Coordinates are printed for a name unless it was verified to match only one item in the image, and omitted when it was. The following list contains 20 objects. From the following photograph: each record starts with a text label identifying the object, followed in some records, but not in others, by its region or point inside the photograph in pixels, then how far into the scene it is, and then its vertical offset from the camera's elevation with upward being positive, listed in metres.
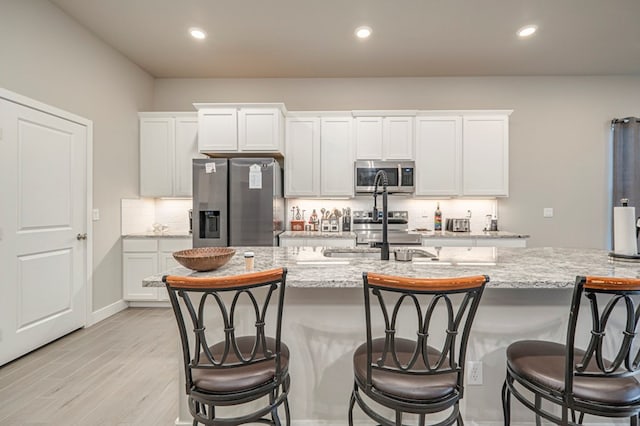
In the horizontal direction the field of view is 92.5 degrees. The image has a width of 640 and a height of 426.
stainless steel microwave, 4.01 +0.50
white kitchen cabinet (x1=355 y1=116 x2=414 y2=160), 4.02 +0.98
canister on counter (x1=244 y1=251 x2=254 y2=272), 1.60 -0.26
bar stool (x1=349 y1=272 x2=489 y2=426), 1.07 -0.61
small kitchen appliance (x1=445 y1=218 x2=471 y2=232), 4.14 -0.17
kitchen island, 1.63 -0.64
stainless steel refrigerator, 3.59 +0.12
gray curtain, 4.08 +0.70
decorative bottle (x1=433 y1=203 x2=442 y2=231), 4.28 -0.11
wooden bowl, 1.50 -0.24
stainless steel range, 4.00 -0.18
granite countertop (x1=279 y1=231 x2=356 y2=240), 3.76 -0.28
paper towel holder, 1.79 -0.26
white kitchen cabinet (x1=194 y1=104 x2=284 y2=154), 3.84 +1.06
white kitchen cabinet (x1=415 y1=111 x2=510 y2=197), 3.98 +0.76
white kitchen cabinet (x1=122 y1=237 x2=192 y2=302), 3.78 -0.60
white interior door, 2.48 -0.13
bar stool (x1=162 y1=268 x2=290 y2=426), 1.11 -0.62
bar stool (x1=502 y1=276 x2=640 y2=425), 1.07 -0.64
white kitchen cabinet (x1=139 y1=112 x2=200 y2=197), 4.11 +0.80
